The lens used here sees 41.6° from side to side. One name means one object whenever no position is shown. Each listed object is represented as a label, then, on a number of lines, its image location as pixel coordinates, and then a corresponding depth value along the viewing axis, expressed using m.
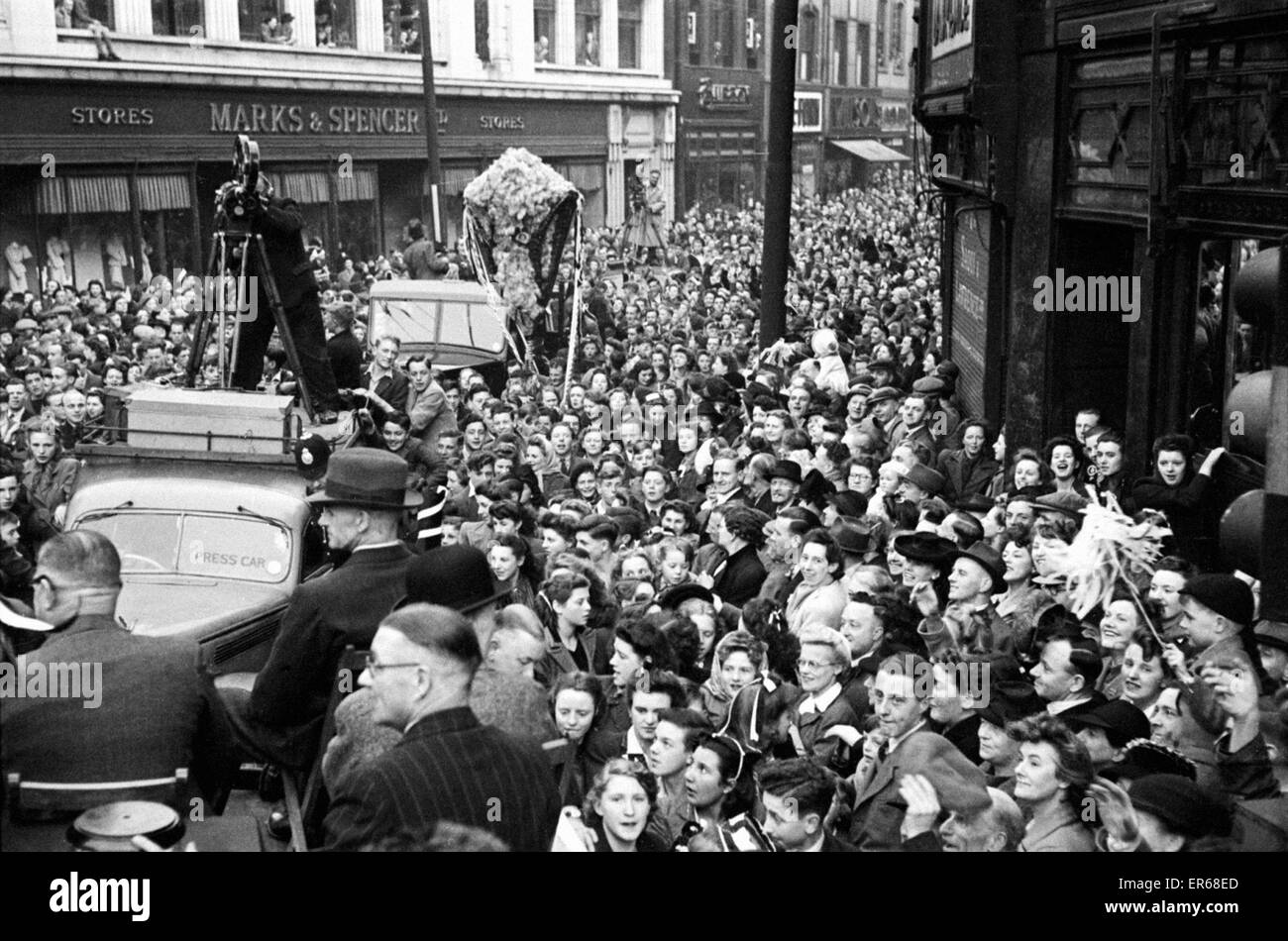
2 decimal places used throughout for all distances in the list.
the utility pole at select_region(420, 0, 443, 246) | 24.41
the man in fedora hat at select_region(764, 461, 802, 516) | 10.60
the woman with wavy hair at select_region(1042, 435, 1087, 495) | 10.23
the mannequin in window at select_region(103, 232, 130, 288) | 25.59
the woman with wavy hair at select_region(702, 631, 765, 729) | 6.92
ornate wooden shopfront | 10.06
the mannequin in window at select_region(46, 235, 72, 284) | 24.30
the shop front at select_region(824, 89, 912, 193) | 52.22
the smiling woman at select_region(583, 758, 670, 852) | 5.36
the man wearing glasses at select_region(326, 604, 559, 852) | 4.36
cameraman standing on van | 10.89
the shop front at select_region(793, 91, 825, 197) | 49.25
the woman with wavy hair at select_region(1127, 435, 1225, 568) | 9.59
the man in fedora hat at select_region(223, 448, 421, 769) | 5.99
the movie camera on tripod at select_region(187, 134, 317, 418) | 10.71
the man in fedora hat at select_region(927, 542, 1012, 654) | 7.77
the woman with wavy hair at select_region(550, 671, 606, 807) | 6.52
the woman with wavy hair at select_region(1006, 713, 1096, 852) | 5.49
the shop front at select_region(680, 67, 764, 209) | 46.88
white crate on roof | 9.57
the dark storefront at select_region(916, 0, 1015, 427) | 13.75
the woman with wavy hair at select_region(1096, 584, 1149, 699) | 7.04
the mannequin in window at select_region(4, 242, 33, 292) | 23.50
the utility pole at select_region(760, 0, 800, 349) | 16.33
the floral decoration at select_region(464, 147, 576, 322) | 21.83
